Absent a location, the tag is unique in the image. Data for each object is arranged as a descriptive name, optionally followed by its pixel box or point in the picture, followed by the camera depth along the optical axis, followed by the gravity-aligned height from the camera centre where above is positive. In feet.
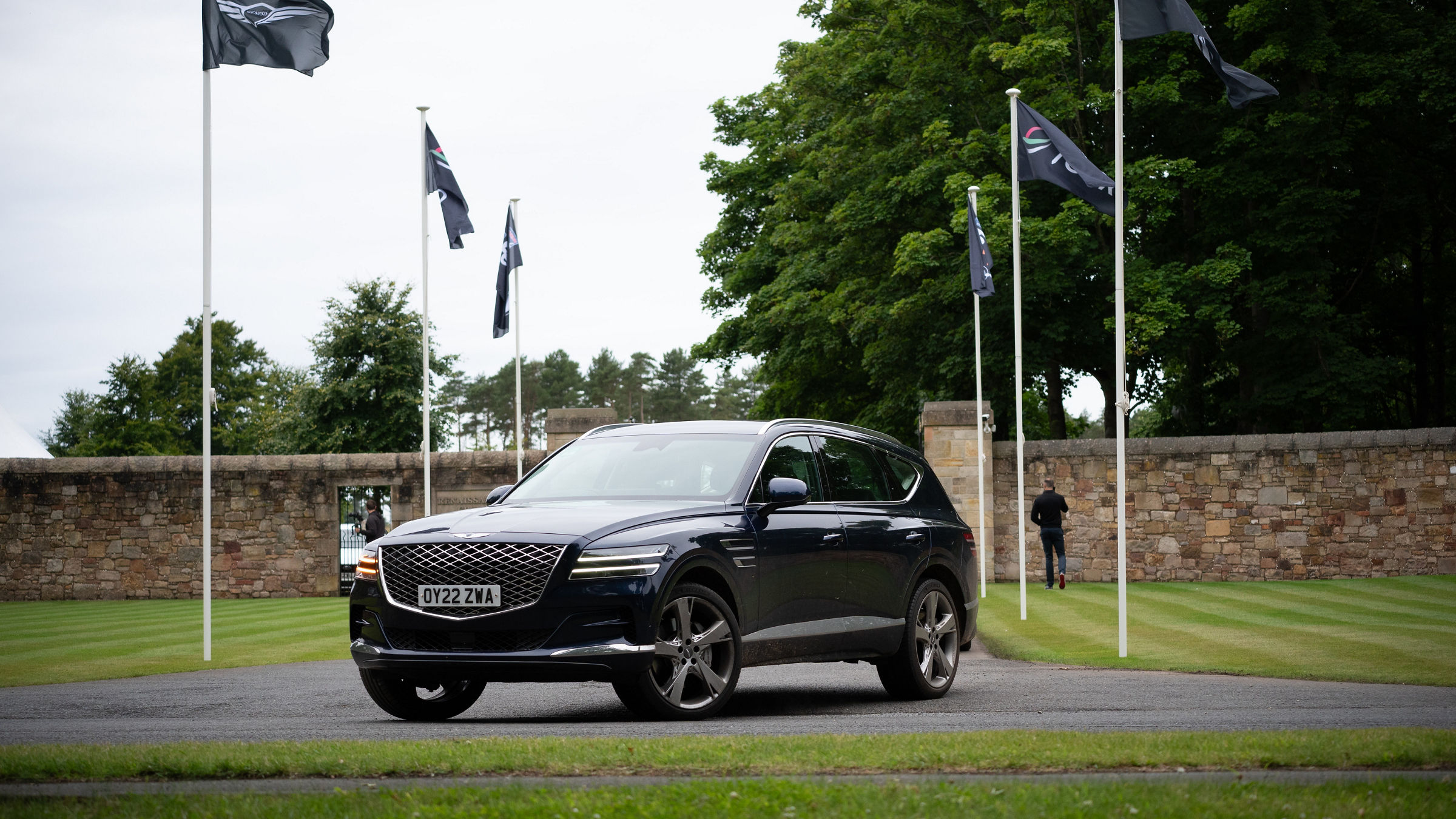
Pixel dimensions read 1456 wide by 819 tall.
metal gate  97.09 -7.90
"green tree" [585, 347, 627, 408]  374.02 +18.39
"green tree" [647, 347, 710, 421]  376.48 +16.89
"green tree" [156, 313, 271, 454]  264.31 +13.55
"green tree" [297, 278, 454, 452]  173.27 +8.51
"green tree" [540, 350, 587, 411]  364.58 +18.82
